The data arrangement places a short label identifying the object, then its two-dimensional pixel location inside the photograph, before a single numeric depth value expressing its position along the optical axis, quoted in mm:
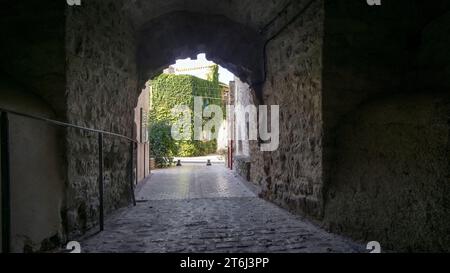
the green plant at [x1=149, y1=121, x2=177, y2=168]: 13625
